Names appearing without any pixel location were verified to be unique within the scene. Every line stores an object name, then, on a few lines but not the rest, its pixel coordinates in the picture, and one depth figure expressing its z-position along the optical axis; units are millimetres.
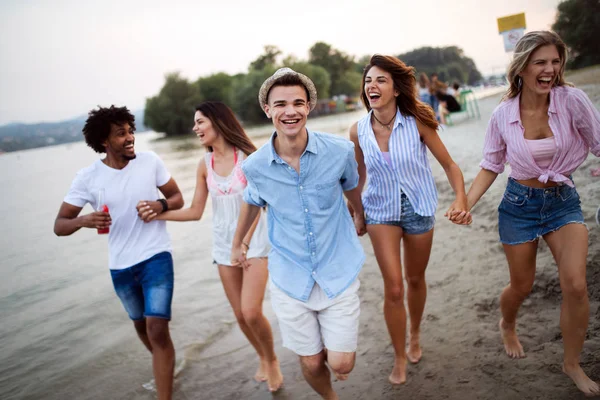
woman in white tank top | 3756
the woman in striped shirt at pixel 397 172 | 3365
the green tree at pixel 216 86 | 112312
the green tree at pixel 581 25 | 25922
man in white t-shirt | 3742
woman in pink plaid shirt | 2871
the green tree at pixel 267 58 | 110375
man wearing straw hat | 2848
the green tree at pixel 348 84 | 111062
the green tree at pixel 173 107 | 92750
